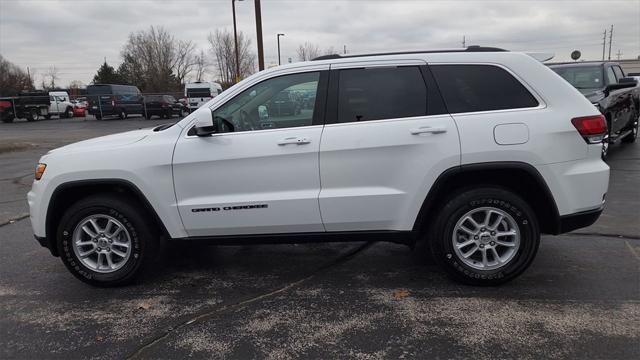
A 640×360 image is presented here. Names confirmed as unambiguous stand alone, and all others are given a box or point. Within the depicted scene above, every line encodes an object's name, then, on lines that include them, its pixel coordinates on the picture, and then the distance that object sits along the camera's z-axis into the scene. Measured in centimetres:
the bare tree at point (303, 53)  6203
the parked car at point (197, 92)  3544
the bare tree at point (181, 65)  7500
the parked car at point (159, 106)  3228
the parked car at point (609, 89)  909
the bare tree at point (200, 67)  7800
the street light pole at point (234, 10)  3183
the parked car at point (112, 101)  3247
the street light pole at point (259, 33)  1705
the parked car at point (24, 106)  3303
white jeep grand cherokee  385
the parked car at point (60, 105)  3631
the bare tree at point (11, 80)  5128
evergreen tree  7356
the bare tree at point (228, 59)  6862
